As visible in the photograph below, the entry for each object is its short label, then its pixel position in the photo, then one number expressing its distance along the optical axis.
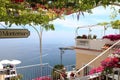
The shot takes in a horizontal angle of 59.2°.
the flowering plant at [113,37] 4.04
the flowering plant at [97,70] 2.33
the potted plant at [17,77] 3.81
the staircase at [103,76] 2.09
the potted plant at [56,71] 3.52
